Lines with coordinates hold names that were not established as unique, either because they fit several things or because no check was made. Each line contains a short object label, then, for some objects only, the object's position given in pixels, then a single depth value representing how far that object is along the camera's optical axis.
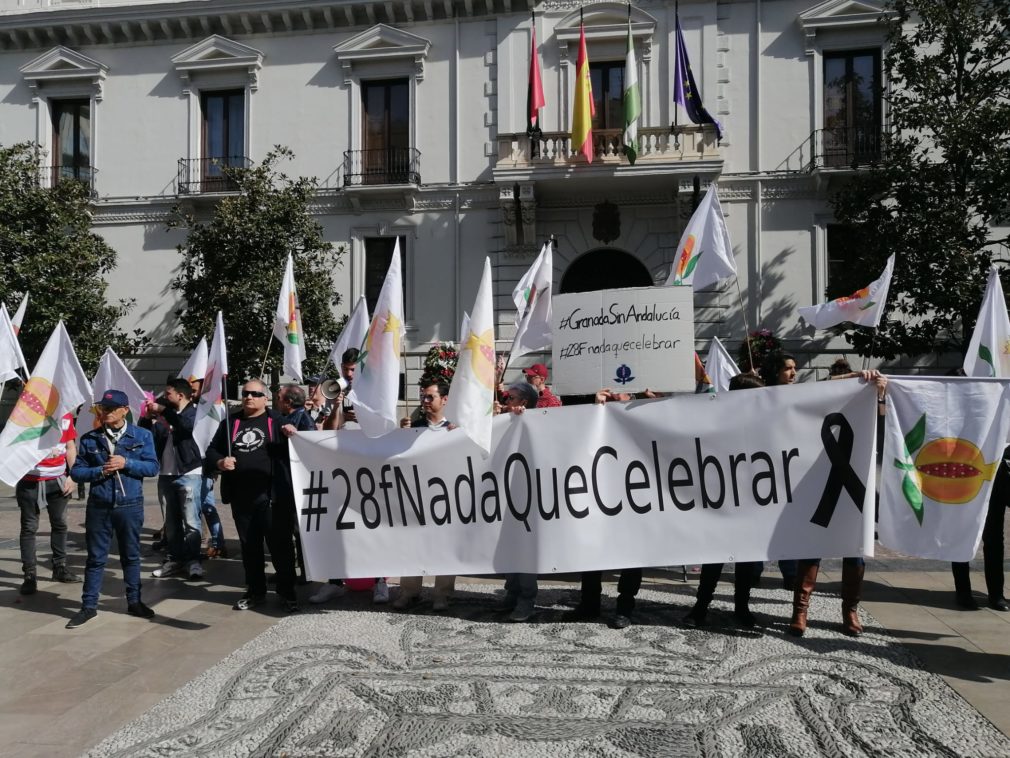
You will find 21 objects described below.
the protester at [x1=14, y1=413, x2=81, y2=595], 6.91
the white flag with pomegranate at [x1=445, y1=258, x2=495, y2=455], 5.32
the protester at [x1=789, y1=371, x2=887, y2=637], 5.51
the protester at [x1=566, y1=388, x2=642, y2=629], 5.73
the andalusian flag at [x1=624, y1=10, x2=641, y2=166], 17.72
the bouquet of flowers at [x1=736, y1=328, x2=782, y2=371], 16.80
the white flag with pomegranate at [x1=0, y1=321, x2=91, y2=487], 6.05
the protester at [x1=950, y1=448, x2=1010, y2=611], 6.18
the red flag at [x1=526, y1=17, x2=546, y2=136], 18.42
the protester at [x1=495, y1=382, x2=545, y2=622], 5.93
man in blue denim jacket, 6.02
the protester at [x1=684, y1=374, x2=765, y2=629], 5.66
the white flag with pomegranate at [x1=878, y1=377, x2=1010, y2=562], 5.04
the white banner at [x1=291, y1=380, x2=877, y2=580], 5.37
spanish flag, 17.94
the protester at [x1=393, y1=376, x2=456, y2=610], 6.13
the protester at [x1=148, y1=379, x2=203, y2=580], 7.56
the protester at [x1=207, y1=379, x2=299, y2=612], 6.37
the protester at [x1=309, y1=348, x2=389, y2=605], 6.45
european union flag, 17.70
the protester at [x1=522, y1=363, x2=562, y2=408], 7.16
